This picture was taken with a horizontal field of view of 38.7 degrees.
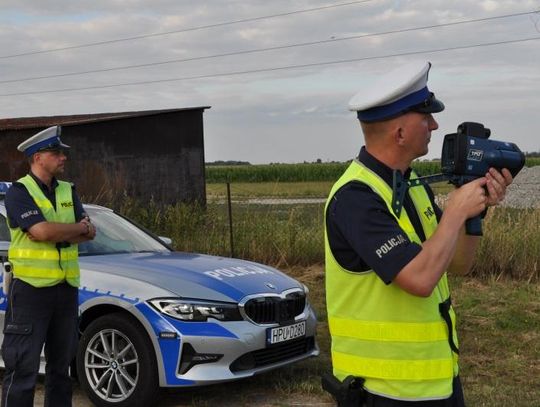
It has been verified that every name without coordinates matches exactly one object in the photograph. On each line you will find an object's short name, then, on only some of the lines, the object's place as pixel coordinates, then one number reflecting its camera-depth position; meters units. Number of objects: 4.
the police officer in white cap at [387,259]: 2.31
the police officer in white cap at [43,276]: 4.57
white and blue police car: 5.20
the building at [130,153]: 16.28
